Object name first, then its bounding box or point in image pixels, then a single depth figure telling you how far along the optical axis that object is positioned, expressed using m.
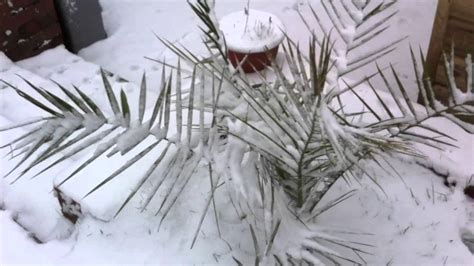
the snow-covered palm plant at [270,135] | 1.30
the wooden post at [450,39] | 2.28
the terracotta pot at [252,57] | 2.57
